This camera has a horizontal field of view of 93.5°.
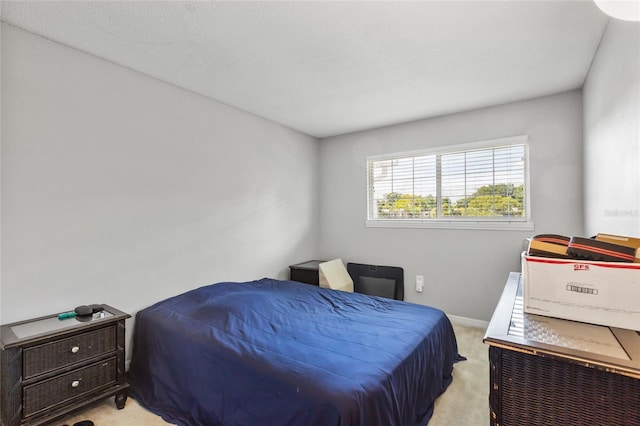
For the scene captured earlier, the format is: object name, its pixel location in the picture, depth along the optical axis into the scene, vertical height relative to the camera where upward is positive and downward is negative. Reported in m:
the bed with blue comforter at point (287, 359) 1.42 -0.80
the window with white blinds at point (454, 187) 3.14 +0.35
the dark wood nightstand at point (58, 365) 1.59 -0.88
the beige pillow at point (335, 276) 3.57 -0.74
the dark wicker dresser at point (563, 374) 0.83 -0.47
